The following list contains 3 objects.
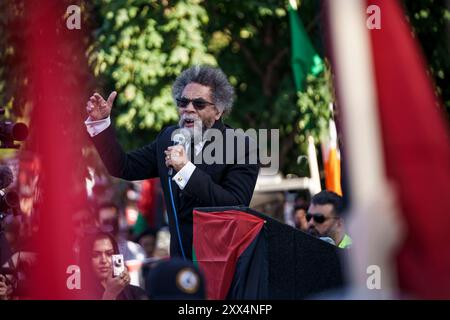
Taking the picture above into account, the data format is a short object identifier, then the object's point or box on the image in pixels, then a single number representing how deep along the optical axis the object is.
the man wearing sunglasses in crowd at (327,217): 8.36
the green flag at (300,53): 14.28
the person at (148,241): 12.29
